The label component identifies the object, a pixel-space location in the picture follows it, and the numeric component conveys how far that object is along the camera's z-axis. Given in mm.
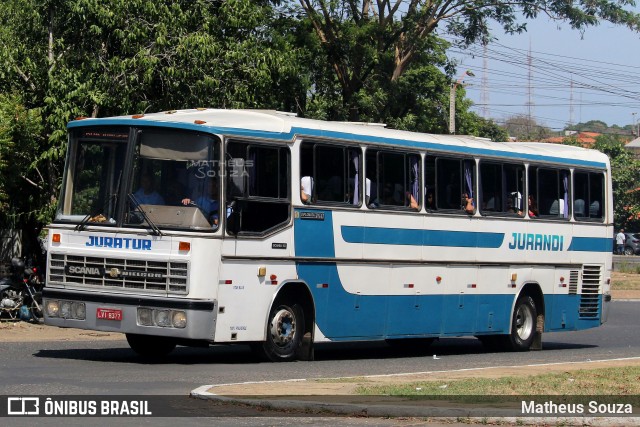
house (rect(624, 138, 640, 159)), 147975
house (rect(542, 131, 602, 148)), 109062
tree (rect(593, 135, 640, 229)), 91562
